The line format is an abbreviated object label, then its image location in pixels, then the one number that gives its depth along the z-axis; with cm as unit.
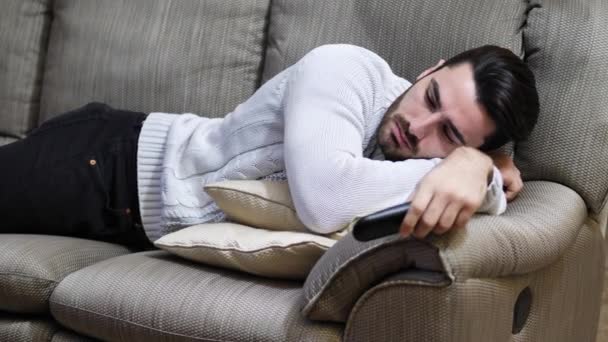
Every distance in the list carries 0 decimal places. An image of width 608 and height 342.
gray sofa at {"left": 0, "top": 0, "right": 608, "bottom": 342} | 213
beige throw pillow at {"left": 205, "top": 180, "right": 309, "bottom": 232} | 238
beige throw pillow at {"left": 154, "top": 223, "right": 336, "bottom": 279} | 228
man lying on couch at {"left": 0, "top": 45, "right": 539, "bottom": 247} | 229
